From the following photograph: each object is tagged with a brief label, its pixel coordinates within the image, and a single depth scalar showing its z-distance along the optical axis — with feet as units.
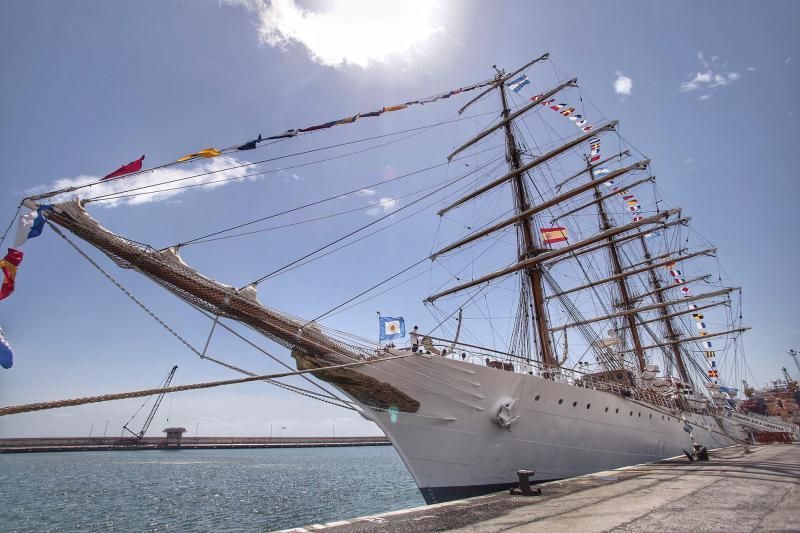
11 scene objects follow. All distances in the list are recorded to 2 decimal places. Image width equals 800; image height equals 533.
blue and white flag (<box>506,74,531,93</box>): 53.67
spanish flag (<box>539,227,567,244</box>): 61.70
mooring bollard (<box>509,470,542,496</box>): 24.00
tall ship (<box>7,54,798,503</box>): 26.45
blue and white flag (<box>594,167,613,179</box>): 73.15
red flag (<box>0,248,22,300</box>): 18.97
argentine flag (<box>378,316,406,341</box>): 38.06
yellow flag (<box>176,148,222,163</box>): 25.31
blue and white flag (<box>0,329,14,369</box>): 14.64
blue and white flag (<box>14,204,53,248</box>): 20.20
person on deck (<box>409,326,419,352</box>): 32.35
